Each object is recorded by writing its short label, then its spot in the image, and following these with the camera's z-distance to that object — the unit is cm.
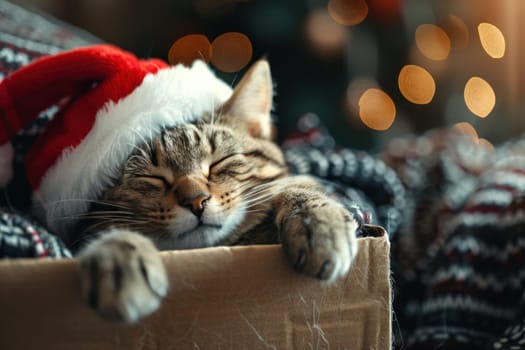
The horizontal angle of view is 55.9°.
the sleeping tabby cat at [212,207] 56
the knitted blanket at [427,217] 91
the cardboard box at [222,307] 54
